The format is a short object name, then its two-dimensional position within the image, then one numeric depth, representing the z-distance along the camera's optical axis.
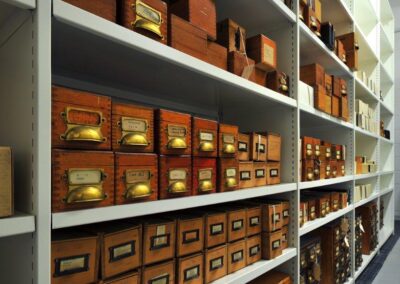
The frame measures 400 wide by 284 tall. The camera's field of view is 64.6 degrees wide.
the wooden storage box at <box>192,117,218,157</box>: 1.02
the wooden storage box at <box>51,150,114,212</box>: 0.65
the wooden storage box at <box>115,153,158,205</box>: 0.79
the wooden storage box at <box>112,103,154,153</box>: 0.79
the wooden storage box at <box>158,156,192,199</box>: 0.90
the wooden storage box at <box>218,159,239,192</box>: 1.14
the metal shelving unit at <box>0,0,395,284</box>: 0.60
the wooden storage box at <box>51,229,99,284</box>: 0.68
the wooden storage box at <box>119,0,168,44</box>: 0.81
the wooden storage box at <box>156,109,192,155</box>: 0.90
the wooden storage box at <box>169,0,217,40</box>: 1.01
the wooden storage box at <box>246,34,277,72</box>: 1.35
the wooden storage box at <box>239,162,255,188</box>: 1.28
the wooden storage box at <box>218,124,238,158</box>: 1.13
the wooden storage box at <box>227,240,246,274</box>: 1.20
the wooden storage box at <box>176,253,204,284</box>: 0.98
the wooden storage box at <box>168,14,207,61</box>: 0.93
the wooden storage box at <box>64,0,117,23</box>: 0.72
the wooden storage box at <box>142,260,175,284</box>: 0.88
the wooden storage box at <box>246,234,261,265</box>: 1.30
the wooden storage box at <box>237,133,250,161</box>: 1.27
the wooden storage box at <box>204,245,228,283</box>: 1.09
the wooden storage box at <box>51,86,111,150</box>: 0.67
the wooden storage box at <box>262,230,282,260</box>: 1.39
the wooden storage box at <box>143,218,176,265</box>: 0.89
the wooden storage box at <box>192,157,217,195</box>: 1.02
